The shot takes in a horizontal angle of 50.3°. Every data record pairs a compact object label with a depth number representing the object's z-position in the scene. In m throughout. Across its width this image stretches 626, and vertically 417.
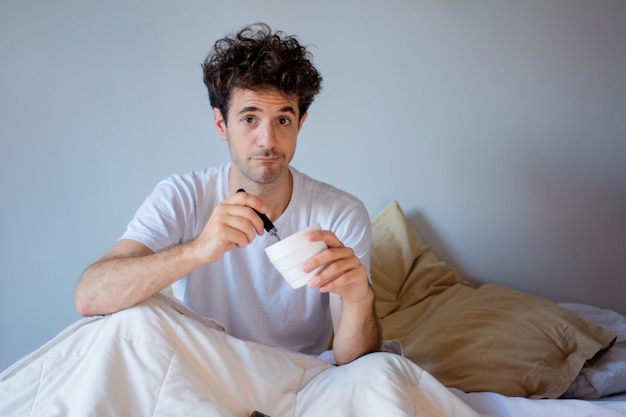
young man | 1.36
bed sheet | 1.37
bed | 1.17
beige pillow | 1.66
